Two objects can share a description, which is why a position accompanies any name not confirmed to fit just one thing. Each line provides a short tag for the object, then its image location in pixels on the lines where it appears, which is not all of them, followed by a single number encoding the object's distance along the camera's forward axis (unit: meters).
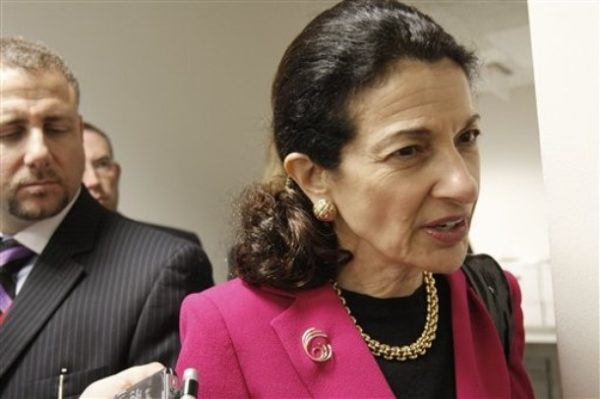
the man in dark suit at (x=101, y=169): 2.06
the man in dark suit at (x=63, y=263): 1.04
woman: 0.76
